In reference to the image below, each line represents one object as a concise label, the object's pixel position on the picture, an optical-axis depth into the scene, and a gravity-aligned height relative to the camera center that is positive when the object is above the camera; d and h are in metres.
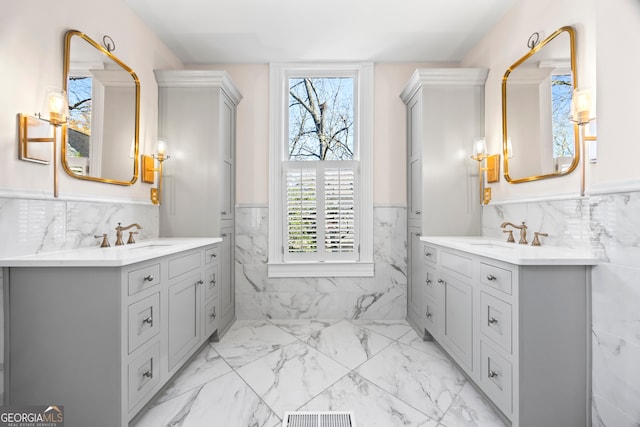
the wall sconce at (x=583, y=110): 1.60 +0.55
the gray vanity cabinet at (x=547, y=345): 1.41 -0.59
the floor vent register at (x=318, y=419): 1.57 -1.06
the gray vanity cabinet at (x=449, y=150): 2.72 +0.57
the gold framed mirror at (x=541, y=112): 1.80 +0.68
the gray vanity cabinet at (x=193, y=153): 2.72 +0.53
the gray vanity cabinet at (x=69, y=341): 1.39 -0.57
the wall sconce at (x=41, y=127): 1.54 +0.44
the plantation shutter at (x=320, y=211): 3.16 +0.03
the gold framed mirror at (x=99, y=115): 1.84 +0.66
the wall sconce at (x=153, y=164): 2.54 +0.41
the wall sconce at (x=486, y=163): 2.53 +0.43
